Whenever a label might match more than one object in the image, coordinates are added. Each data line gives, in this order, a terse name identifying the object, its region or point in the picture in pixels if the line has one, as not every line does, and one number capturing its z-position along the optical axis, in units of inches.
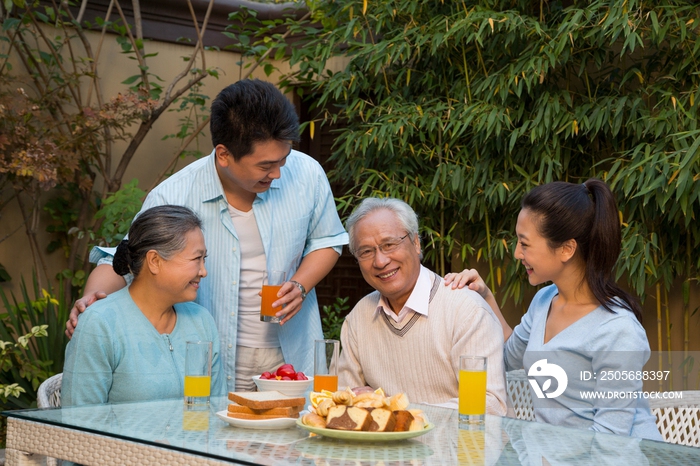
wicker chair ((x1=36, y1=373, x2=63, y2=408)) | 93.0
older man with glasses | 97.0
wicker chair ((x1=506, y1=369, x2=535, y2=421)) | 102.6
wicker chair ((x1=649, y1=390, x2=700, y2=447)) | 95.3
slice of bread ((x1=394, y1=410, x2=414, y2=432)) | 67.4
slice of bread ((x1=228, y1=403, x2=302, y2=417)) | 74.2
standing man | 100.8
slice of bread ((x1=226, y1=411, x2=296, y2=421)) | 73.9
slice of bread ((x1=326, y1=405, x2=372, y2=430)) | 66.9
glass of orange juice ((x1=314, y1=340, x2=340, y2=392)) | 79.4
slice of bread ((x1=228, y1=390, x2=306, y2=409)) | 74.2
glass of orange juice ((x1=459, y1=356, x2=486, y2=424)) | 74.0
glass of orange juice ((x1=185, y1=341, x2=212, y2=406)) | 81.7
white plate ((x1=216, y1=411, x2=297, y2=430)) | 72.1
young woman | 83.4
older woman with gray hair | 92.0
